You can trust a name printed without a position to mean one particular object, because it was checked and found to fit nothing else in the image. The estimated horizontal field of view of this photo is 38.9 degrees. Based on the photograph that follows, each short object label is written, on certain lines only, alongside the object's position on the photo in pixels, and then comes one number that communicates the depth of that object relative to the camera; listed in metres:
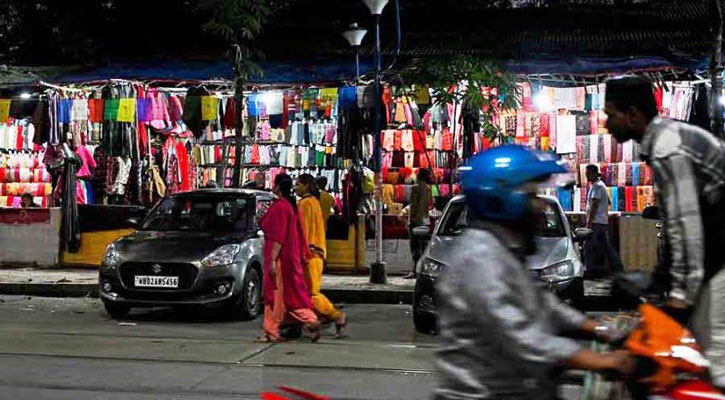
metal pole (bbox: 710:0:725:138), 14.54
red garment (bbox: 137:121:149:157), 18.37
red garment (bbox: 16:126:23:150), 19.73
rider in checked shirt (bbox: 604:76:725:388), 3.98
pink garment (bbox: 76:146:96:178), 18.47
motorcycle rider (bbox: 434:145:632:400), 3.12
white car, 10.78
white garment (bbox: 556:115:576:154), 17.41
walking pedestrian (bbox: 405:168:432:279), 16.34
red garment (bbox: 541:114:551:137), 17.55
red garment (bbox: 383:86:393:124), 16.80
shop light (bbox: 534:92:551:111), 16.83
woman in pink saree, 10.50
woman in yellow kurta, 10.99
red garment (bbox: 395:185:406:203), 18.23
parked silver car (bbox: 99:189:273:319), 12.20
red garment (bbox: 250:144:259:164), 19.05
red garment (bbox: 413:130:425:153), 18.19
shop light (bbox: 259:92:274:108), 17.69
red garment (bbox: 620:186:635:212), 17.45
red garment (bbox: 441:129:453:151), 18.06
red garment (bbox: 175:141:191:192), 19.11
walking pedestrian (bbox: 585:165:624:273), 15.55
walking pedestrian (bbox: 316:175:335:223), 16.55
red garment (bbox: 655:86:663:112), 16.17
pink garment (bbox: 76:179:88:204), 18.59
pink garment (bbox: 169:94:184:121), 17.97
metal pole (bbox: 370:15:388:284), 15.62
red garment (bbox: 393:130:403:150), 18.21
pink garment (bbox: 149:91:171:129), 17.80
